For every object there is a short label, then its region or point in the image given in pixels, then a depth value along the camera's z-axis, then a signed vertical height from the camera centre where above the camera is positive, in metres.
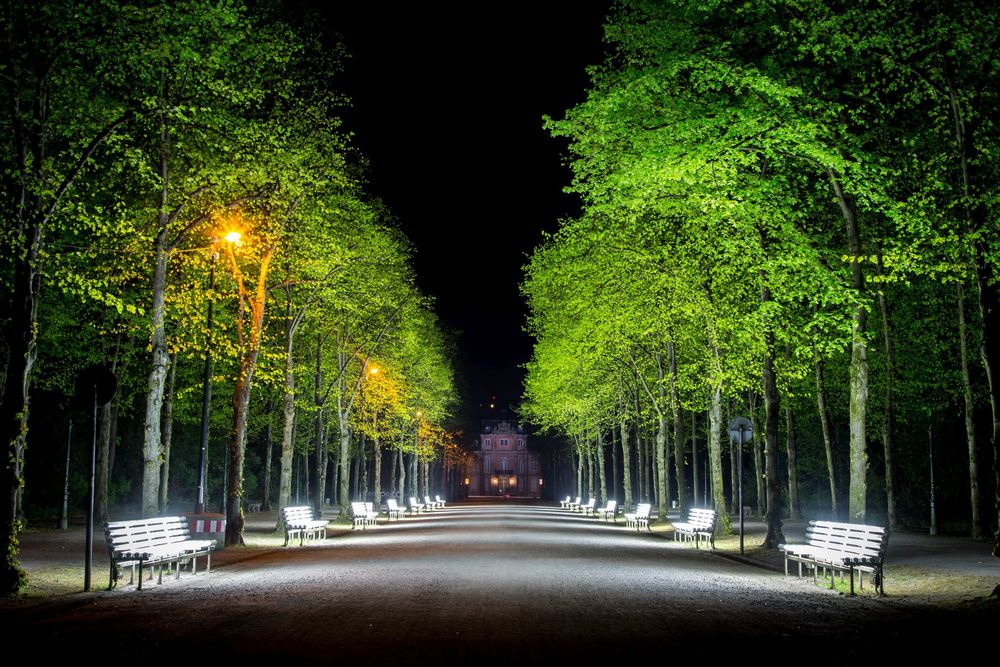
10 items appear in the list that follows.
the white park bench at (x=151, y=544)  14.05 -1.33
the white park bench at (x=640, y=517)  35.78 -2.25
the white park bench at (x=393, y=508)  44.63 -2.25
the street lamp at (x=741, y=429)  22.39 +0.72
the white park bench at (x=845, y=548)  14.03 -1.49
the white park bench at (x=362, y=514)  35.62 -2.06
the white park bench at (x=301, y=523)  24.97 -1.66
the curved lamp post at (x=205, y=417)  23.02 +1.18
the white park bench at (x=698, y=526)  25.27 -1.88
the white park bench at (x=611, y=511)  44.28 -2.45
